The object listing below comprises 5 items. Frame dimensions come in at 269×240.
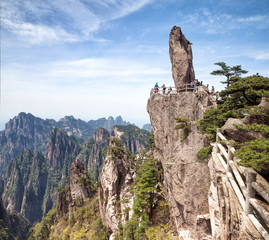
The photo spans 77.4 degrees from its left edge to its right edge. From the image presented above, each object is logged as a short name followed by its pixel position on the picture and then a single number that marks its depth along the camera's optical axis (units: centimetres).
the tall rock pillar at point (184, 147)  1403
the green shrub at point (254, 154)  602
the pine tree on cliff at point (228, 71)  2284
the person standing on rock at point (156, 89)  2481
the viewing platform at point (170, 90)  2244
